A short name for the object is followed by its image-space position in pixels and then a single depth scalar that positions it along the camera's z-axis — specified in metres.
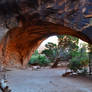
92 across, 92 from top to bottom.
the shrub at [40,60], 16.16
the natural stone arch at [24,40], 8.31
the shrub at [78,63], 7.87
